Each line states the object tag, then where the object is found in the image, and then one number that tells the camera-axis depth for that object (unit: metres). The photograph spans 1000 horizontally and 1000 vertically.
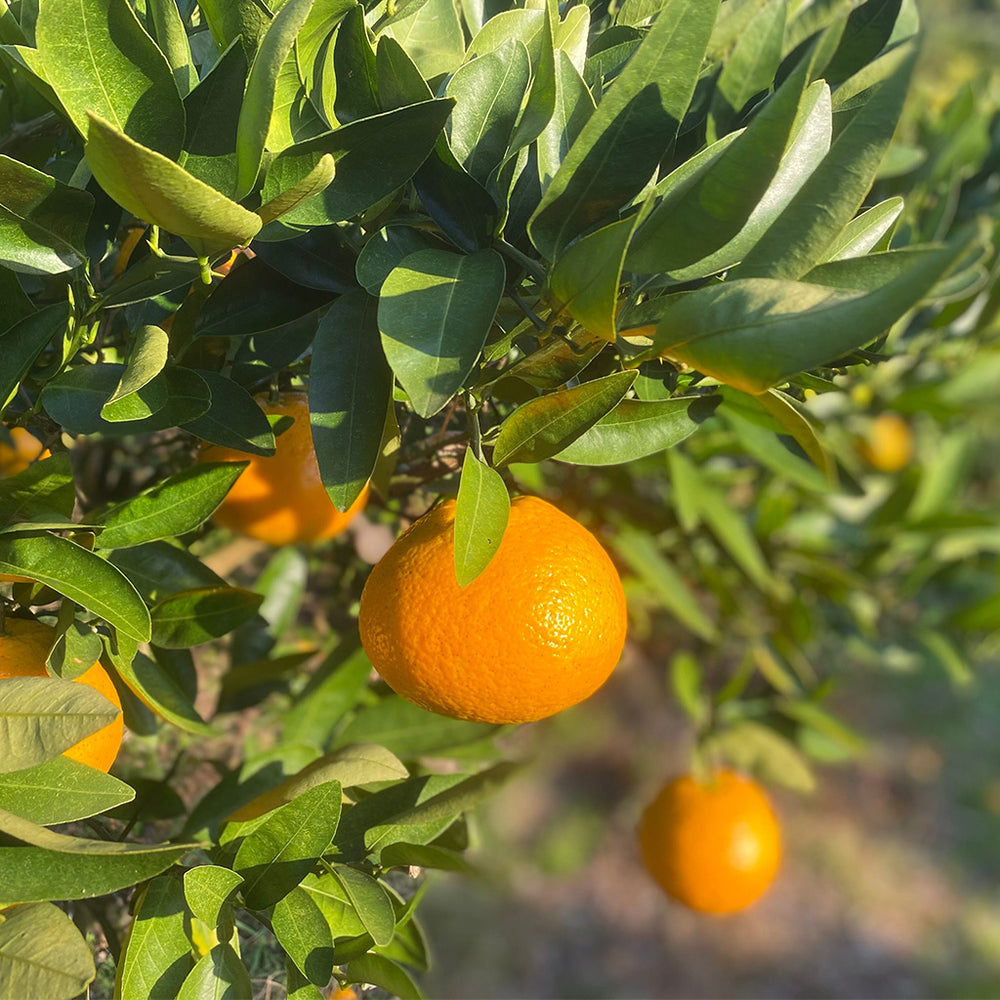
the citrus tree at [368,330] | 0.40
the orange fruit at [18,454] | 0.77
